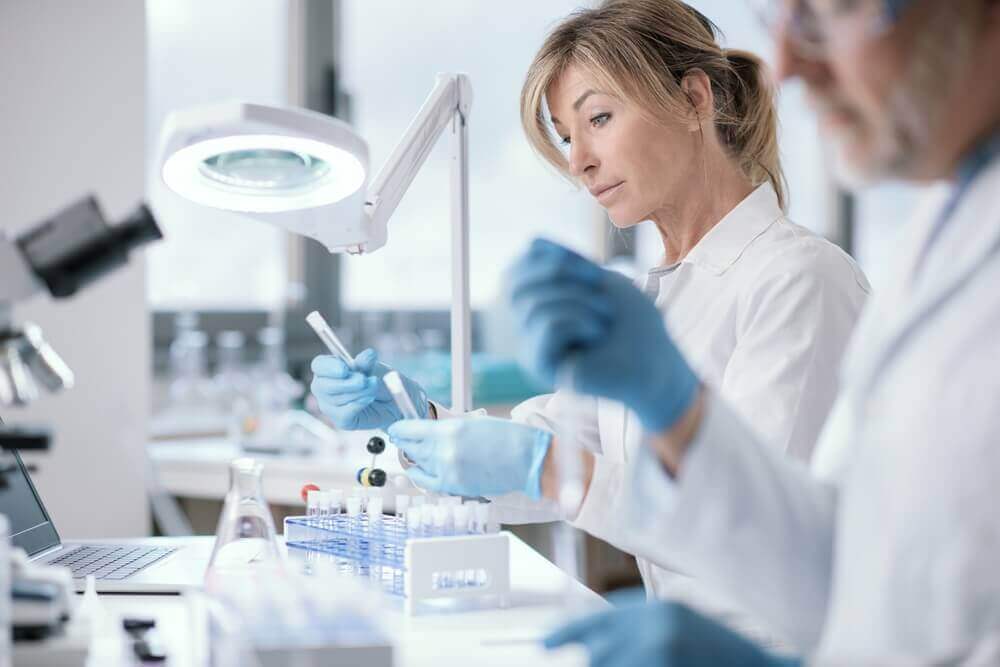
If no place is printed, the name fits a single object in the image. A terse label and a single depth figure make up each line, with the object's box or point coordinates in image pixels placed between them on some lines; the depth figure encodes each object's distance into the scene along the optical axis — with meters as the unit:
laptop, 1.46
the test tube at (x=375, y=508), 1.45
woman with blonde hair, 1.44
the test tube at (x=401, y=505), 1.46
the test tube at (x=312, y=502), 1.49
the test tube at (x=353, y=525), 1.39
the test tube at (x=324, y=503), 1.49
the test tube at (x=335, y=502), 1.49
